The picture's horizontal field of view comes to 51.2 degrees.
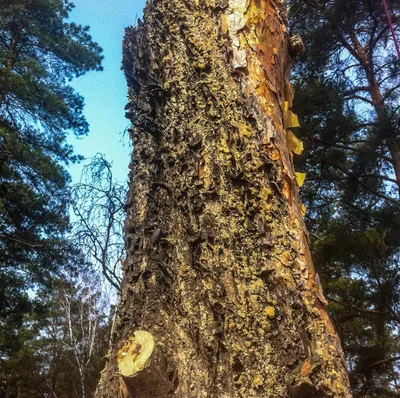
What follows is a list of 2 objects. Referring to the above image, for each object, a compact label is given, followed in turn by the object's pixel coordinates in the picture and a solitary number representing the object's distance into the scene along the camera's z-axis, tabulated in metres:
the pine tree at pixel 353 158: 5.42
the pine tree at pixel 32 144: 6.88
